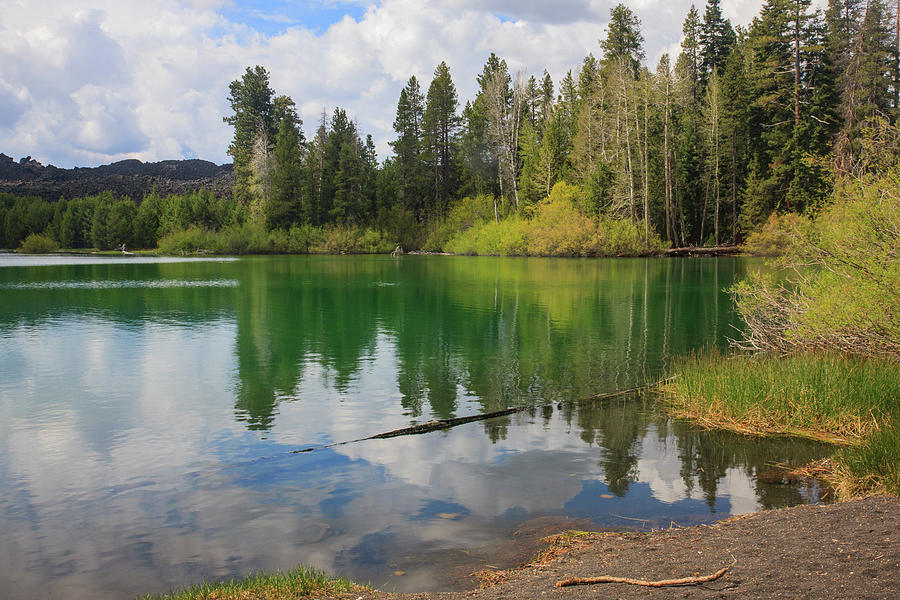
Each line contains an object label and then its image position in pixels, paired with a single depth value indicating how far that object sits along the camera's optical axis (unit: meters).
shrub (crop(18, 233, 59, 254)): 100.81
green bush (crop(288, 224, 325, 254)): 87.25
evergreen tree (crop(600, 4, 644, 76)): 72.75
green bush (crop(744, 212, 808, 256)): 54.69
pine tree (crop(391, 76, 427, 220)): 91.69
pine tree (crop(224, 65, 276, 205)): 98.38
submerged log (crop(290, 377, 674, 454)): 10.64
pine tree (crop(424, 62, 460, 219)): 90.62
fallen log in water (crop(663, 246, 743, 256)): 61.66
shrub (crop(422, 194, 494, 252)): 82.38
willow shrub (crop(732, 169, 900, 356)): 10.86
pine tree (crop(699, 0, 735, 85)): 76.25
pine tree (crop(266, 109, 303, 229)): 85.38
